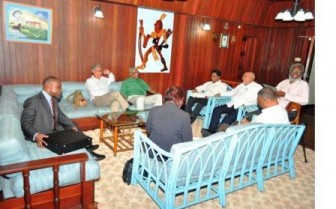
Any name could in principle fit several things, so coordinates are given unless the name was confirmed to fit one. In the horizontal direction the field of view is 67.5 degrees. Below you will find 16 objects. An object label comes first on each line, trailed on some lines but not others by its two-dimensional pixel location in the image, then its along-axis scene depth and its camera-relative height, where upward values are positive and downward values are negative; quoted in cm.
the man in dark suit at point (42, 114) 237 -65
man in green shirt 437 -70
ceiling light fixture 405 +79
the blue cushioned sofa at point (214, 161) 203 -94
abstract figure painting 512 +30
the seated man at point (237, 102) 421 -70
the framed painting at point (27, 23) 380 +37
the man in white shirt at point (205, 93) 483 -71
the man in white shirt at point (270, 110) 271 -51
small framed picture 641 +46
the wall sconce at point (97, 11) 438 +69
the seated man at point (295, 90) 387 -41
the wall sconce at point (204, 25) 584 +75
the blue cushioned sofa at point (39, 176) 171 -96
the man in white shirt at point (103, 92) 404 -67
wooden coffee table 331 -95
